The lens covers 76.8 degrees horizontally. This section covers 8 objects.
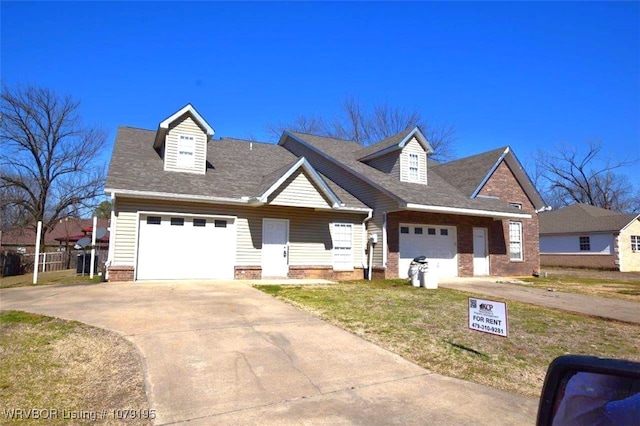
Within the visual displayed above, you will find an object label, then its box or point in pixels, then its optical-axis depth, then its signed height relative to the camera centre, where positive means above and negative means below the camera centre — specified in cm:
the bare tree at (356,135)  3722 +1039
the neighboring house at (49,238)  3062 +73
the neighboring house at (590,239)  2916 +91
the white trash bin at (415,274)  1411 -93
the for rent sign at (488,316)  610 -104
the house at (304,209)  1377 +152
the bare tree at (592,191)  4891 +720
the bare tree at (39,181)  2969 +487
